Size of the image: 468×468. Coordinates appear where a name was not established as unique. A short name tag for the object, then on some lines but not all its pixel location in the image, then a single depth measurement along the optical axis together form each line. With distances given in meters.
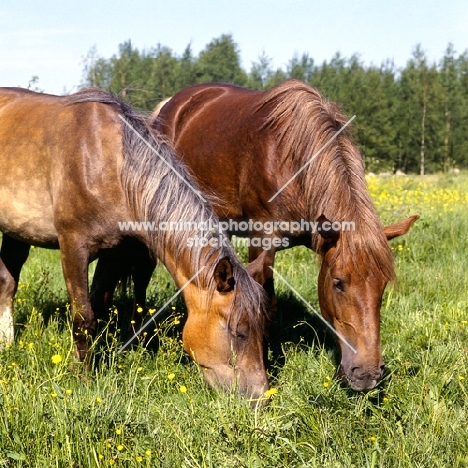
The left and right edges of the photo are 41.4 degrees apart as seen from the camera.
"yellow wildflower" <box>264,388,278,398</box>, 3.34
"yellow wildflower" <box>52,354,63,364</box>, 3.37
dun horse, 3.57
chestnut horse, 3.73
